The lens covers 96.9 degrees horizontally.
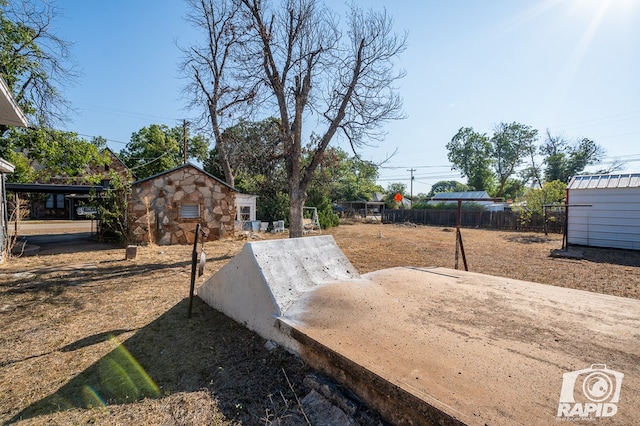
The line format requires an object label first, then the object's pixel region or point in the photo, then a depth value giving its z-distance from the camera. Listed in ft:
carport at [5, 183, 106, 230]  33.66
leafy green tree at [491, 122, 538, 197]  126.72
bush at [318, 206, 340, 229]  67.10
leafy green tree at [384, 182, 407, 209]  141.59
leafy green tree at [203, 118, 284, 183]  28.58
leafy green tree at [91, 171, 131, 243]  30.40
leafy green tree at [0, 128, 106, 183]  38.93
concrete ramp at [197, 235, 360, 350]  9.87
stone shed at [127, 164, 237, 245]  30.66
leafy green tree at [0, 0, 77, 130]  36.09
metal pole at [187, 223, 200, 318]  11.73
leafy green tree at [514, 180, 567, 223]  56.90
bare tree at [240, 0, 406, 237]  26.40
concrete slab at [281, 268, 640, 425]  5.01
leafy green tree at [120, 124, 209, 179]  85.87
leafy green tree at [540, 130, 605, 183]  113.91
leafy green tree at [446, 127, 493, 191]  134.92
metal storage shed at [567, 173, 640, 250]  31.76
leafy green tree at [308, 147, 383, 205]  29.45
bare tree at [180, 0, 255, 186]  41.57
